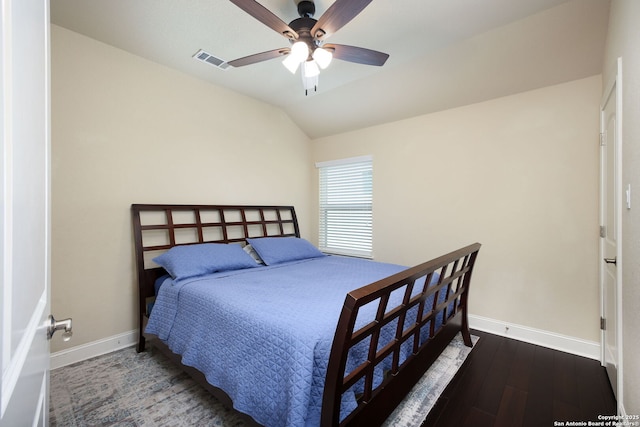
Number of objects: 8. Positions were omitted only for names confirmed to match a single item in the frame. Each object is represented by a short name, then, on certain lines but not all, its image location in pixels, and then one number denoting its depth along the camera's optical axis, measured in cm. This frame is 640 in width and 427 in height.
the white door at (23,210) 41
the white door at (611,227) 165
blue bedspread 124
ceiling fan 152
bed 122
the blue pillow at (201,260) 236
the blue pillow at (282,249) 304
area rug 170
